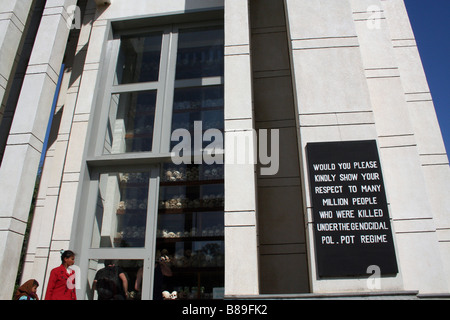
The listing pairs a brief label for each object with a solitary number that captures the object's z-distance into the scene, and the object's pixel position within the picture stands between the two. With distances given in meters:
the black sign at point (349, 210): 4.64
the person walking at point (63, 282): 4.94
